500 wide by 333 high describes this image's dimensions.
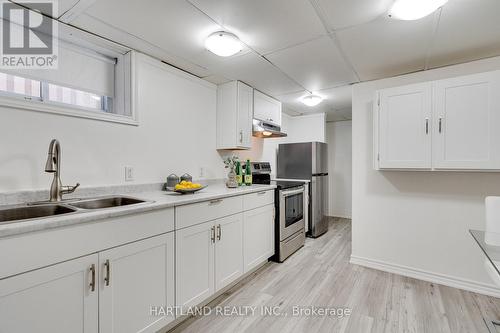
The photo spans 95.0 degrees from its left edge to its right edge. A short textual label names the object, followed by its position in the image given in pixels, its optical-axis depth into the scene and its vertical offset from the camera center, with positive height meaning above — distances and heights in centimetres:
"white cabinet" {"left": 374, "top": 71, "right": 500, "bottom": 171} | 193 +38
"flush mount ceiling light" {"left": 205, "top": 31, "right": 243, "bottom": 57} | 177 +97
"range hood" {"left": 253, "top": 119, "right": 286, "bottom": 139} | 314 +51
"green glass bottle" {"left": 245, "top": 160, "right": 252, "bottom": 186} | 289 -12
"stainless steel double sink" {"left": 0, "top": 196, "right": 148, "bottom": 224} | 129 -27
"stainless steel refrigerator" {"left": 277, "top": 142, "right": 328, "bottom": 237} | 374 -8
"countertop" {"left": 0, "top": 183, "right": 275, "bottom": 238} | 98 -25
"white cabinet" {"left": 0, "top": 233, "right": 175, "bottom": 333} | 99 -66
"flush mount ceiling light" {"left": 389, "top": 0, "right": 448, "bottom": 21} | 136 +97
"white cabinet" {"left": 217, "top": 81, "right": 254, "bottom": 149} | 281 +63
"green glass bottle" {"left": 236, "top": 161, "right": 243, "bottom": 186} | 287 -12
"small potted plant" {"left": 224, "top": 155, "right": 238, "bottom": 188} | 258 -6
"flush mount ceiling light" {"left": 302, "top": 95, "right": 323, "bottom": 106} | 331 +97
